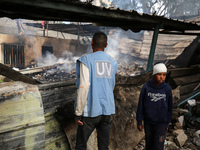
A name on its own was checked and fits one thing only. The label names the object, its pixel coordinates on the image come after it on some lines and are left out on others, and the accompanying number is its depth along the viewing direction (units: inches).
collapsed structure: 79.5
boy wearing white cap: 91.4
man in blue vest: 74.8
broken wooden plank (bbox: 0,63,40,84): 101.7
